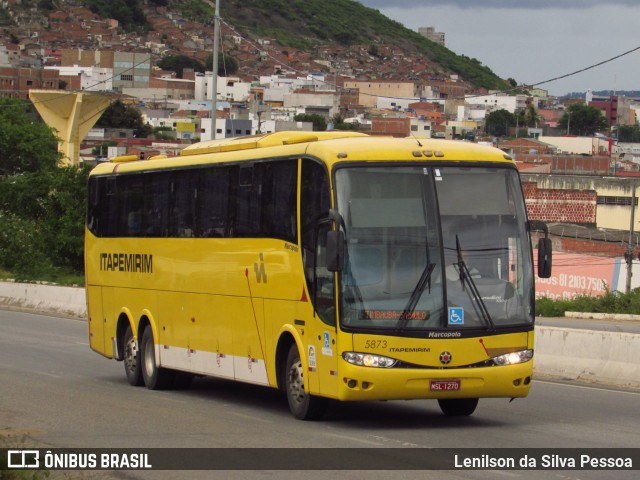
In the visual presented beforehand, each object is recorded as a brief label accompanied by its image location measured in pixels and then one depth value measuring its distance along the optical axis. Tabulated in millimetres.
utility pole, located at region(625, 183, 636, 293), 63347
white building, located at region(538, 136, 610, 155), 168250
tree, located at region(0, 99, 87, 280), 56188
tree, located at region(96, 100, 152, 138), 186250
